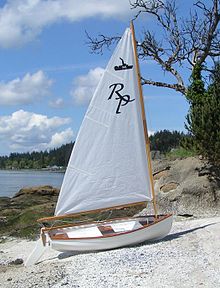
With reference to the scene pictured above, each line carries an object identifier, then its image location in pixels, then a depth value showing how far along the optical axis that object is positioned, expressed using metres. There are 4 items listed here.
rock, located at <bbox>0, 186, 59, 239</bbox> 19.68
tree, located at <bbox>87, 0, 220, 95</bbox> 23.97
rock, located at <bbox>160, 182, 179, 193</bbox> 19.48
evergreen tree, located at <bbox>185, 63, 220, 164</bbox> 18.05
